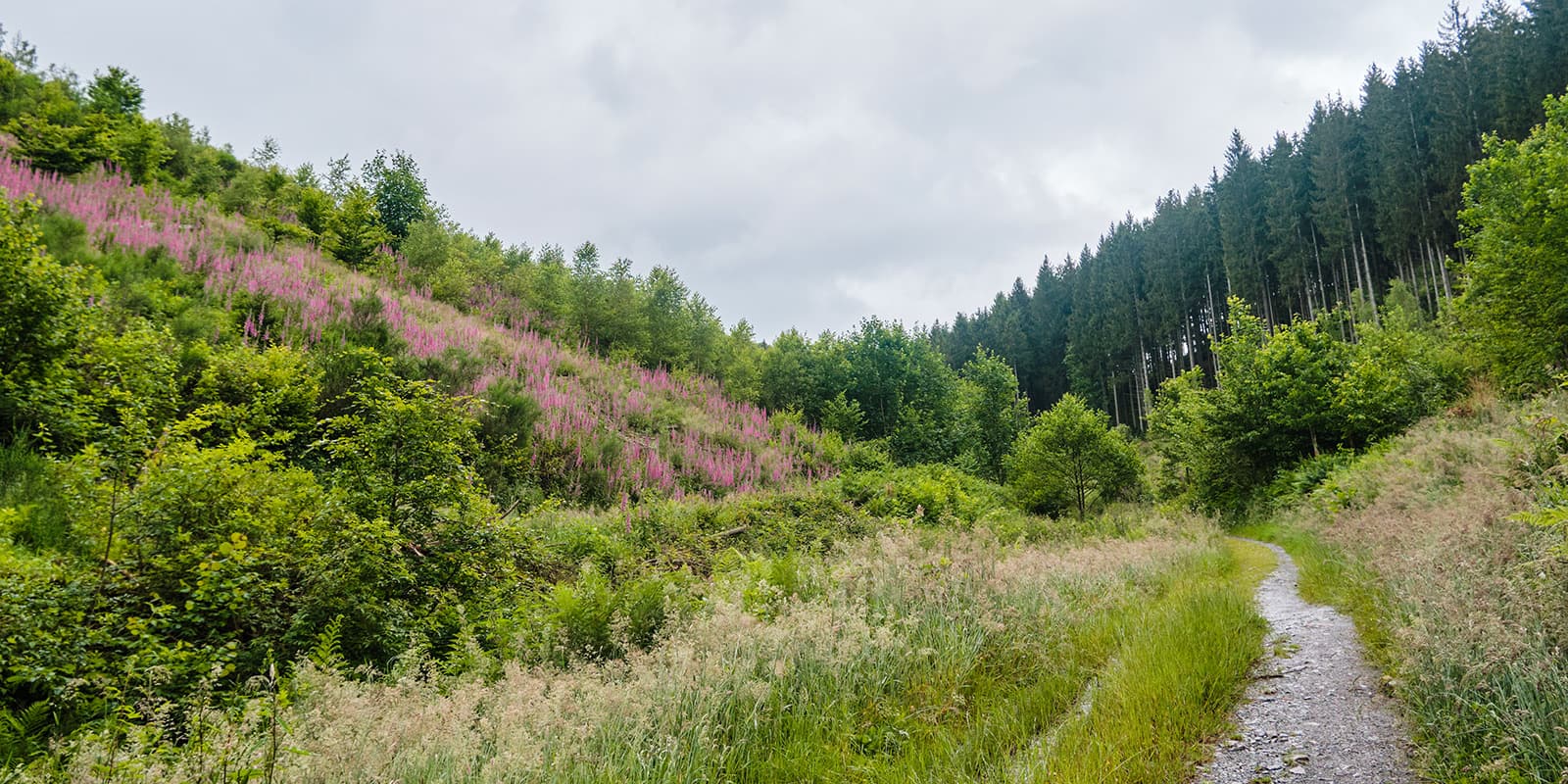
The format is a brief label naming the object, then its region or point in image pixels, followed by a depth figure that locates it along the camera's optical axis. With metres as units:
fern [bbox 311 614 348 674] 3.70
